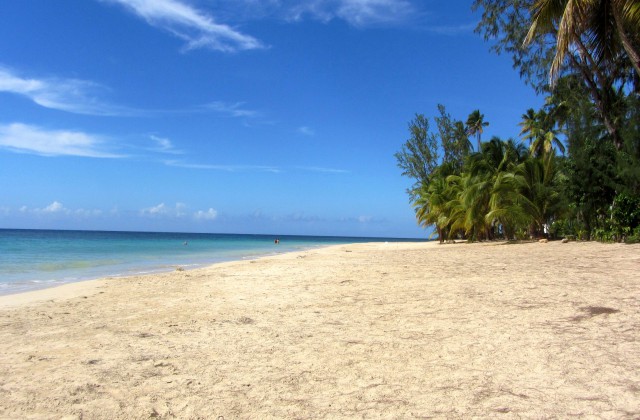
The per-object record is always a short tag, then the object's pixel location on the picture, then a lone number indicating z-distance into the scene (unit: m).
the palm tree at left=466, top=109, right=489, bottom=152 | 44.22
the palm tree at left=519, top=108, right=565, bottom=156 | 33.41
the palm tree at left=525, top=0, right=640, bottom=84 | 9.25
